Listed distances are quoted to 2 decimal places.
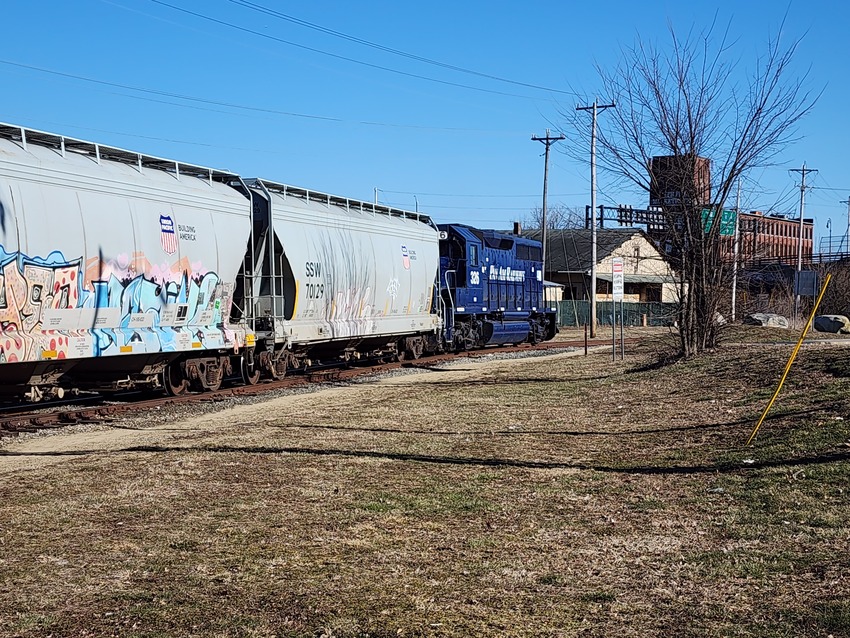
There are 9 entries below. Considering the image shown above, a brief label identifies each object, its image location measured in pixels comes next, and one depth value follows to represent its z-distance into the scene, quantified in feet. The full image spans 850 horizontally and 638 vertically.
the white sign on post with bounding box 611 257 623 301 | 83.25
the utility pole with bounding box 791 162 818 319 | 176.96
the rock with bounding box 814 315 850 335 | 130.31
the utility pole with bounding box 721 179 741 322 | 68.08
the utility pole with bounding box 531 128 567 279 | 180.09
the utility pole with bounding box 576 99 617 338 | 141.81
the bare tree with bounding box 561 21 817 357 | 65.46
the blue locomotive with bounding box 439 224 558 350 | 99.86
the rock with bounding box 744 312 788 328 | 132.38
